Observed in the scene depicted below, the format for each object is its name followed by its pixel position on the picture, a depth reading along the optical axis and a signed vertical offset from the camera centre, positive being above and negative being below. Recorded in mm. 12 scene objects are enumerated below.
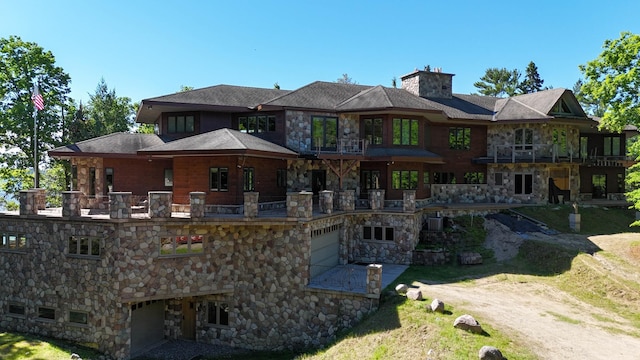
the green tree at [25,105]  29625 +5619
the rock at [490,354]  11047 -5175
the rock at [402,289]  15555 -4624
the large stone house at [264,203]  16156 -1508
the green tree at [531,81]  57344 +14140
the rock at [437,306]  13891 -4762
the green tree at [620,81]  20309 +5124
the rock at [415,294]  15047 -4707
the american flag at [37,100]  22502 +4444
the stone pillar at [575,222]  23692 -2890
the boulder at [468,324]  12508 -4900
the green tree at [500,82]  57188 +14032
